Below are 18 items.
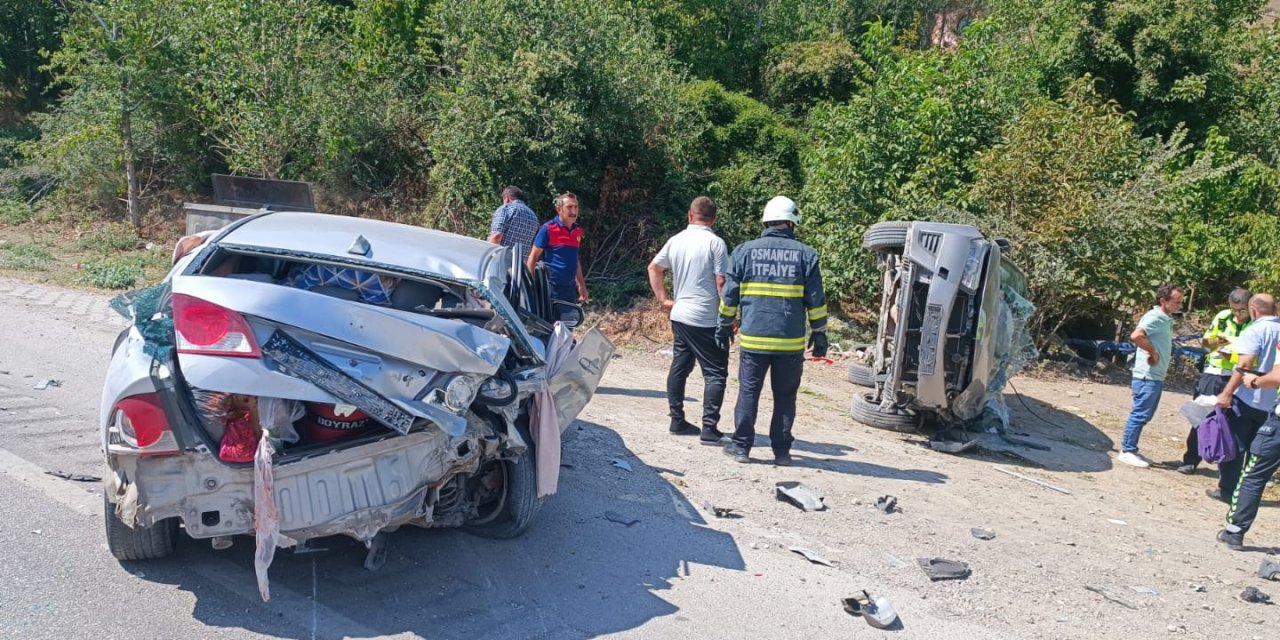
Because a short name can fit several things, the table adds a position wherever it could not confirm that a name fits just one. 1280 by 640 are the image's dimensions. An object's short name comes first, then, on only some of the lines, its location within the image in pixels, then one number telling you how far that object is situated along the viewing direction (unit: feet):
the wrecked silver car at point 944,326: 23.56
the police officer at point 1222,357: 25.79
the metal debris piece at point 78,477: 17.24
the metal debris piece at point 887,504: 19.43
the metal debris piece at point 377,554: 14.33
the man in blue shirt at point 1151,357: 25.73
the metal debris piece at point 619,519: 17.51
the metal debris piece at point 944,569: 16.22
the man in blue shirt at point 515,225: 27.27
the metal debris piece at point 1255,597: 16.62
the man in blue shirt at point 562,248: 26.63
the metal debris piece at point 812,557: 16.50
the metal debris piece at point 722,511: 18.31
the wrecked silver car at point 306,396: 11.98
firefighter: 20.84
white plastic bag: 12.01
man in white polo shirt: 22.63
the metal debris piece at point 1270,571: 17.73
